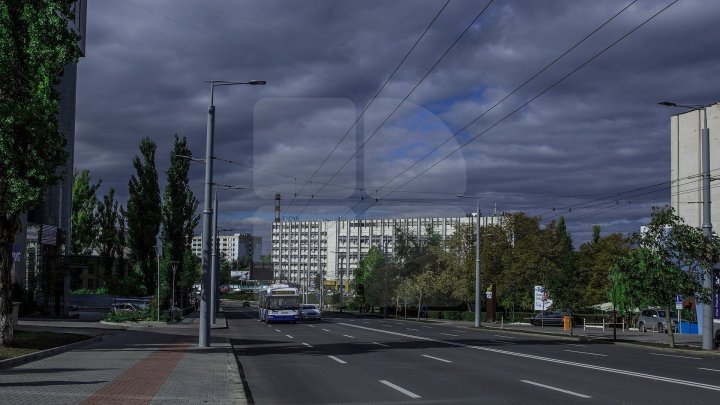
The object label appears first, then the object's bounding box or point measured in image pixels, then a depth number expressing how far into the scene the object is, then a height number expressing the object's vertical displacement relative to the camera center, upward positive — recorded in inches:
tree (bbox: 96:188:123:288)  2957.7 +56.7
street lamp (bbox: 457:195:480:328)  1931.6 -86.1
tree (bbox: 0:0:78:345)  764.0 +144.9
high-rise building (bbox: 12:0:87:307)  2065.7 +64.9
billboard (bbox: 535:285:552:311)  1797.5 -107.4
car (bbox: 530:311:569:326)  2330.8 -198.4
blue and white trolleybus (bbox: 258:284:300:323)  2100.1 -155.1
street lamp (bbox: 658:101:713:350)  1137.4 +62.7
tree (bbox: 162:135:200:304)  2436.0 +144.9
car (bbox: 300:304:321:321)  2365.9 -197.7
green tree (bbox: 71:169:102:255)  3093.0 +141.7
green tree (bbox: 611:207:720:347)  1176.2 -6.8
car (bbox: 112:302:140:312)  2255.2 -185.2
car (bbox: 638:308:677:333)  1924.2 -166.2
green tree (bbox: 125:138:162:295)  2449.6 +110.3
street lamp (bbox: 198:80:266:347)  922.1 +31.3
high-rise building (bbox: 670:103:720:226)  1964.8 +289.3
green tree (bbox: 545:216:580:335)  1517.0 -62.1
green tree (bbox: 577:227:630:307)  2674.7 -22.3
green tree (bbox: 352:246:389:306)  3412.9 -105.1
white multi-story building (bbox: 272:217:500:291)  7440.9 +185.2
